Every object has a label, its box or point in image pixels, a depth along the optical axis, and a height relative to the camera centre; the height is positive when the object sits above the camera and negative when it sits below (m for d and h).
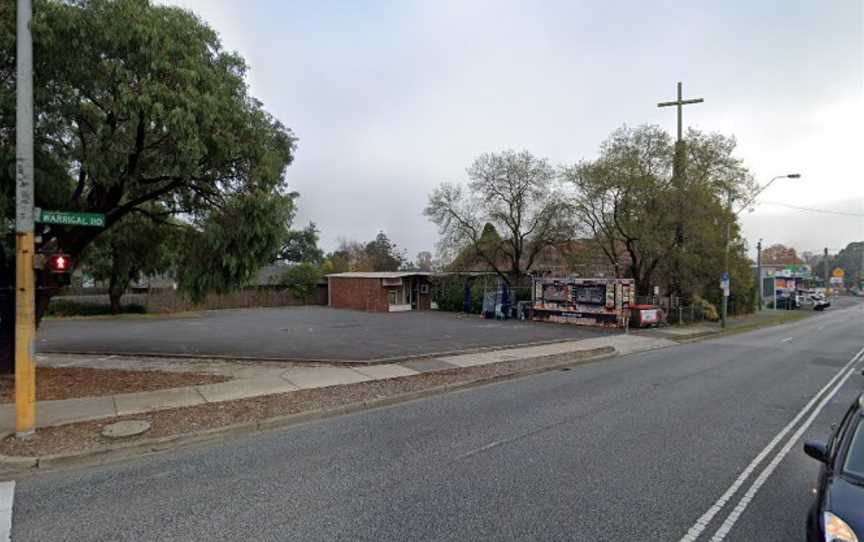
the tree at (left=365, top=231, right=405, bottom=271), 71.25 +3.72
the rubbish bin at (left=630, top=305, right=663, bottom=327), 24.25 -1.99
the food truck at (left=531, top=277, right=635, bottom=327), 24.20 -1.23
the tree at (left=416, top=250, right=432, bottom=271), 88.12 +3.52
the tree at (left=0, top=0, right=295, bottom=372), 7.91 +2.98
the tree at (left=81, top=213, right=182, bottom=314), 13.52 +1.09
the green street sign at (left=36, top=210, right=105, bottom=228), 6.43 +0.84
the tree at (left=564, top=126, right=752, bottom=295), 23.62 +4.16
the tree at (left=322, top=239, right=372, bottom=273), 66.78 +2.90
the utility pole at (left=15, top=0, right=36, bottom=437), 6.25 +0.29
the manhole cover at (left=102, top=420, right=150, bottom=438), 6.43 -2.28
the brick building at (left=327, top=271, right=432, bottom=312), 37.25 -1.23
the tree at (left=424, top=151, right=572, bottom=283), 28.67 +4.14
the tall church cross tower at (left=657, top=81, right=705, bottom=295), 23.56 +5.85
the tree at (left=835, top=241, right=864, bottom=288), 113.50 +4.88
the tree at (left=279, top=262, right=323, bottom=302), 44.44 -0.27
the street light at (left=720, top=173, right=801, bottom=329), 23.49 +0.71
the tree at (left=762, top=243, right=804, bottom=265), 94.58 +5.54
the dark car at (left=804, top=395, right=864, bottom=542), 3.00 -1.53
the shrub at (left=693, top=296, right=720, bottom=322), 29.93 -2.01
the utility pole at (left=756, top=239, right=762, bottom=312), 38.90 +0.22
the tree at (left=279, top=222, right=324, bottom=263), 67.94 +4.31
